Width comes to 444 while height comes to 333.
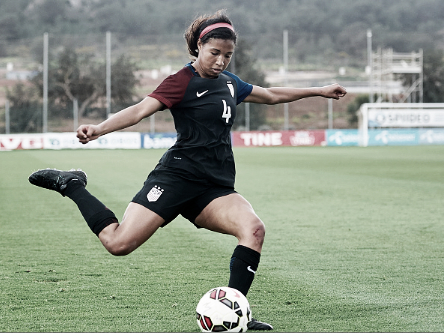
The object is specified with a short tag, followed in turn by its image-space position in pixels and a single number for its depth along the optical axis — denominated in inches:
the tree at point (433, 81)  2306.8
